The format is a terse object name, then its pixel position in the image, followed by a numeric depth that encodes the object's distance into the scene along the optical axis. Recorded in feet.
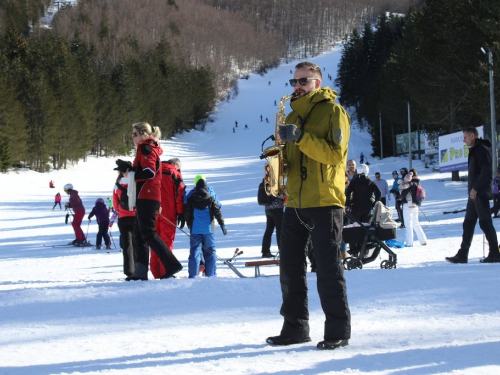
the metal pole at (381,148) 173.84
